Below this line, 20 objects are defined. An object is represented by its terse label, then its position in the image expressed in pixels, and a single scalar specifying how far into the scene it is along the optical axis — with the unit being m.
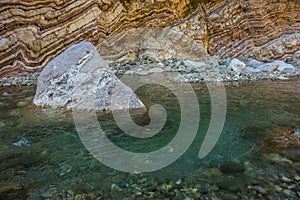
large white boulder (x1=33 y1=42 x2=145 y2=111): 4.09
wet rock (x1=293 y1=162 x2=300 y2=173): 2.19
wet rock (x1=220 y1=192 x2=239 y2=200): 1.85
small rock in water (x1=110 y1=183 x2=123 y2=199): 1.90
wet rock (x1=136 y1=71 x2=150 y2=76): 8.07
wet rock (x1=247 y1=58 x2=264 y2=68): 9.18
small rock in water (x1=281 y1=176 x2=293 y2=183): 2.03
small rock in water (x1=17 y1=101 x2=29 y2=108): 4.34
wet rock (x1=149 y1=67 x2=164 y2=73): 8.48
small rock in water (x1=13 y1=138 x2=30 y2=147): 2.72
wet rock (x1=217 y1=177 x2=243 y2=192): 1.96
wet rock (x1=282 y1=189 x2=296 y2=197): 1.85
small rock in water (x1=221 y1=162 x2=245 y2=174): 2.21
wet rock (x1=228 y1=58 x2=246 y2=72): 8.36
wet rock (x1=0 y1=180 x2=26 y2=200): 1.85
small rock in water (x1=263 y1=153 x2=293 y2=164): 2.34
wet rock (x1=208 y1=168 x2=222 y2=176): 2.17
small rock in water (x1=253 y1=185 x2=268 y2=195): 1.90
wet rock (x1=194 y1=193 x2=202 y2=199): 1.87
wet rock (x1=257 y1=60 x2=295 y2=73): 8.40
